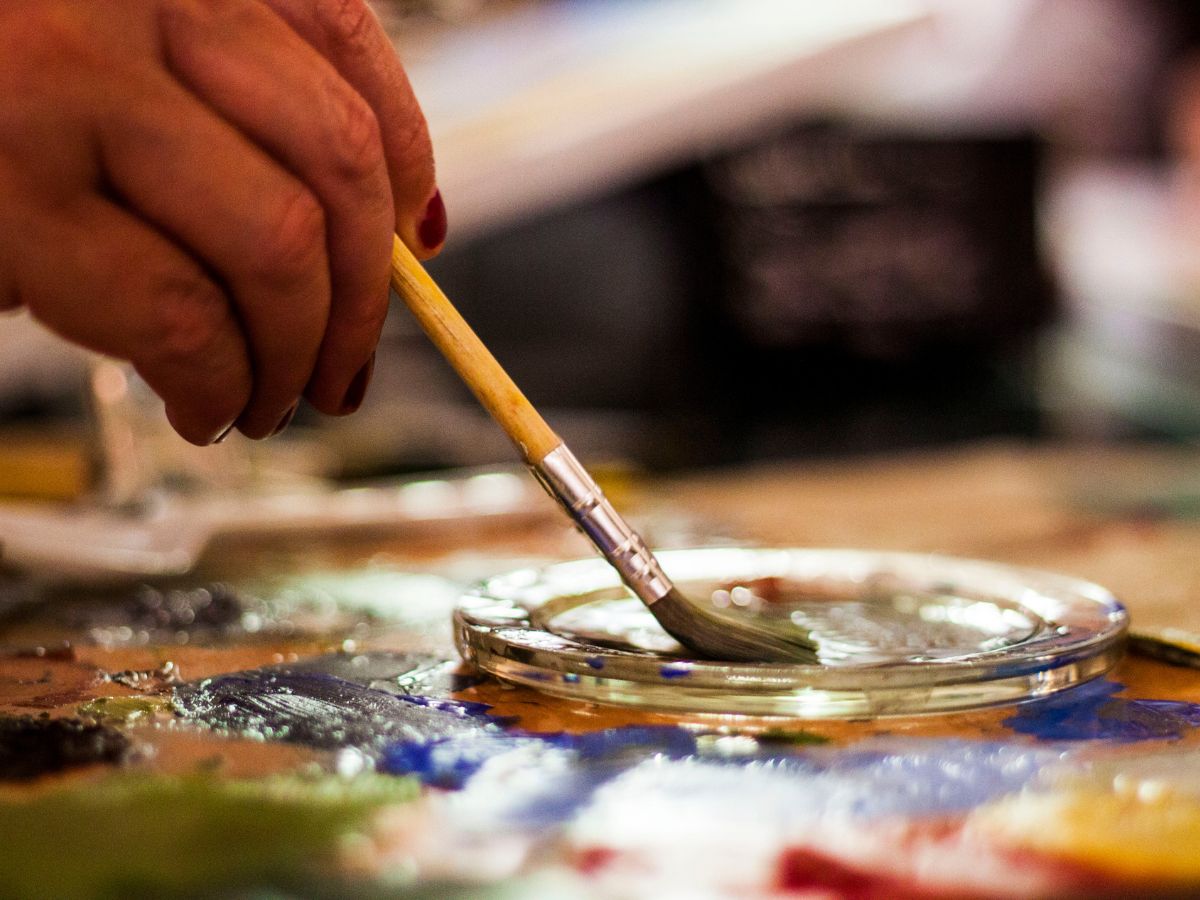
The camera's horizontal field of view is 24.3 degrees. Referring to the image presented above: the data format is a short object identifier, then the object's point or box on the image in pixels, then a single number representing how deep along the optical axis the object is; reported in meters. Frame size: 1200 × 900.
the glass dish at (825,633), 0.39
